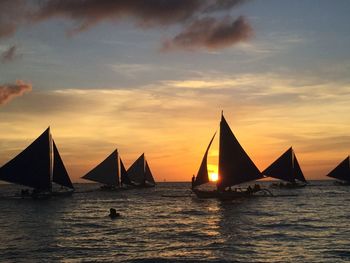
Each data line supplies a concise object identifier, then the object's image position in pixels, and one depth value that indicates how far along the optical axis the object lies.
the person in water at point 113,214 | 59.62
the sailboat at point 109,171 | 124.75
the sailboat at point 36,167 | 81.44
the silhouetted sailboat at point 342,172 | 155.50
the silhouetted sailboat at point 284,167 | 128.62
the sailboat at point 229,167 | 76.25
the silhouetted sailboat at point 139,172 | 156.25
